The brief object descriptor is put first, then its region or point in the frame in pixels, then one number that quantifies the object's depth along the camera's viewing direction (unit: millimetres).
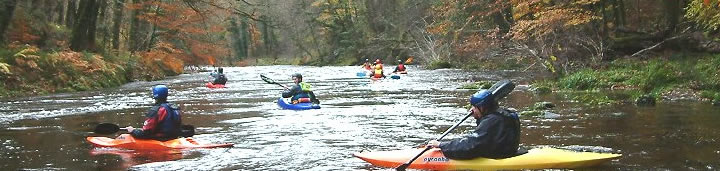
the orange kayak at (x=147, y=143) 9664
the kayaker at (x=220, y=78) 26797
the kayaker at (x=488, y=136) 7242
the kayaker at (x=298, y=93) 16203
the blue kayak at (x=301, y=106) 16125
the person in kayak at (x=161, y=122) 9500
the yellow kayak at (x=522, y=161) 7484
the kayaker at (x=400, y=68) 34531
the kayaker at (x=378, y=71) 31688
